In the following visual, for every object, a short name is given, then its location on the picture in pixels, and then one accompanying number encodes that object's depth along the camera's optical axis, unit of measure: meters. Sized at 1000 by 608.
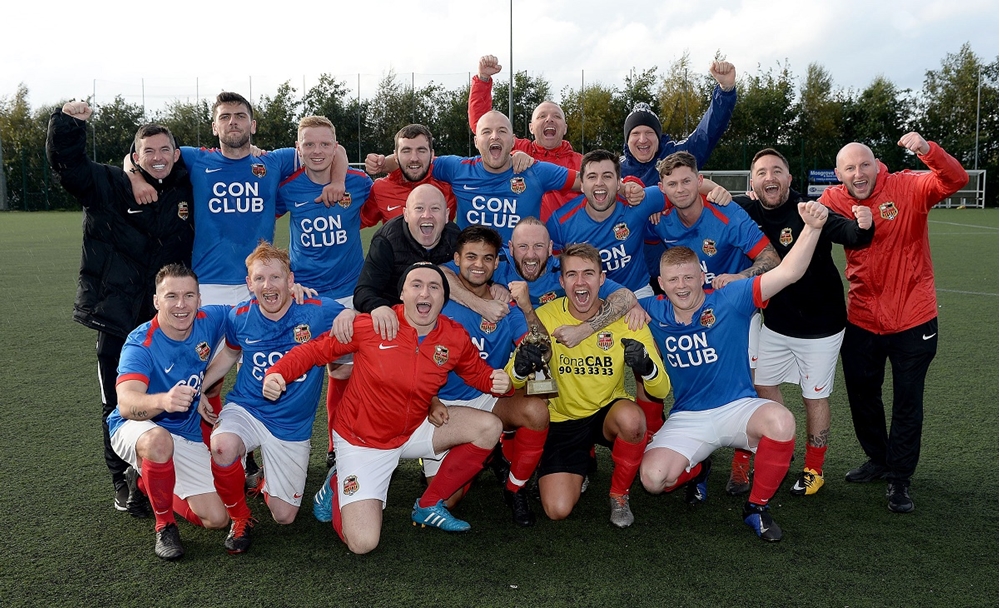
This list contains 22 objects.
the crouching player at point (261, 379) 4.12
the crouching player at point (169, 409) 3.73
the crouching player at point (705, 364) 4.15
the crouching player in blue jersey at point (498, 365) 4.22
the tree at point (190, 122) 36.81
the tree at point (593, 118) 36.59
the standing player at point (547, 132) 6.25
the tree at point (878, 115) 37.12
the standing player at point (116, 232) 4.37
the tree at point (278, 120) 34.44
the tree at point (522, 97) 34.38
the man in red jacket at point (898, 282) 4.33
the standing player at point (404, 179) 5.04
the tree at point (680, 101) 38.22
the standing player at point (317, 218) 5.19
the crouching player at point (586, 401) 4.19
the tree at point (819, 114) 37.72
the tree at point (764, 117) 37.47
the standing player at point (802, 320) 4.55
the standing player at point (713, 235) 4.60
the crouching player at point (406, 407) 3.96
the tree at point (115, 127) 34.97
